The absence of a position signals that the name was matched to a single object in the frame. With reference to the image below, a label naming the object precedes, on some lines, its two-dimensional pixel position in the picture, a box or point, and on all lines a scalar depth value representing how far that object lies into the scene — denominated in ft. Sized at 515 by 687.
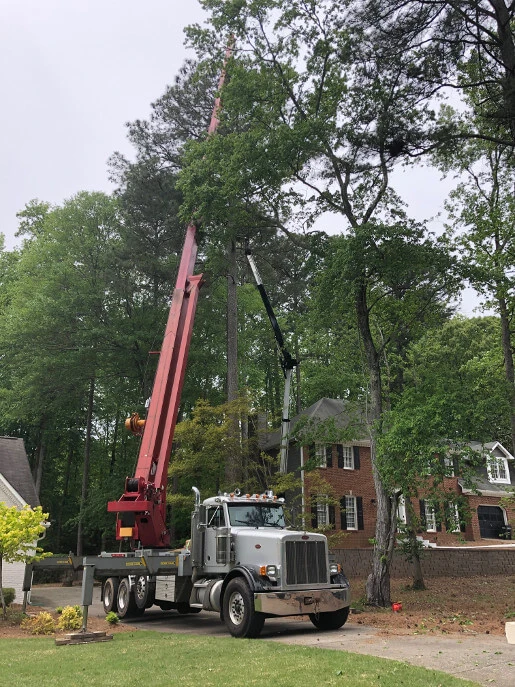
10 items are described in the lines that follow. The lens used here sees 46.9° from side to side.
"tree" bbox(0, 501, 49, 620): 42.97
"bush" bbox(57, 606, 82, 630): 39.63
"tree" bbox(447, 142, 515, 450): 59.93
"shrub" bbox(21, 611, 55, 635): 38.99
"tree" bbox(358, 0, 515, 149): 38.68
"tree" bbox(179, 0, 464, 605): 50.19
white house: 66.64
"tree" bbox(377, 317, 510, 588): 43.11
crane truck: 35.45
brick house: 91.20
